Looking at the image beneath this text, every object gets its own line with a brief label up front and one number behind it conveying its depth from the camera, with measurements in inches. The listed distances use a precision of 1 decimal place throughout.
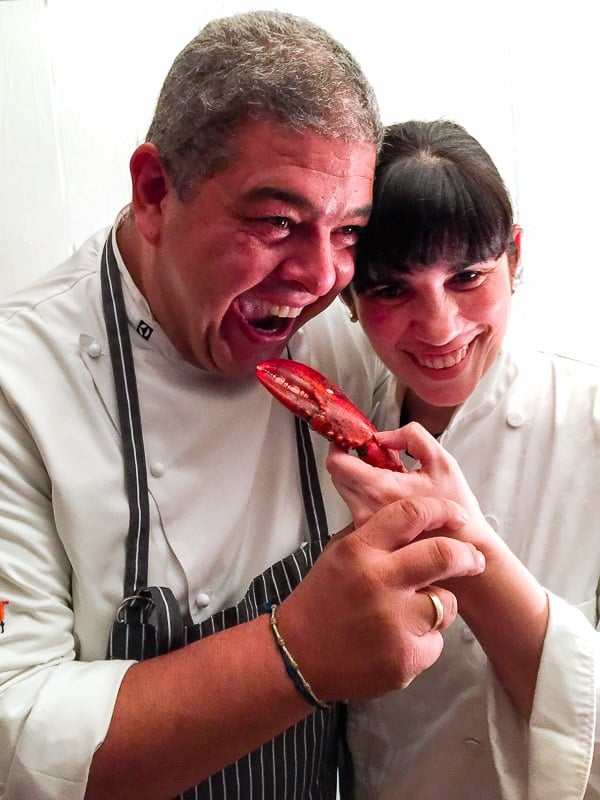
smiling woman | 40.2
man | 37.0
